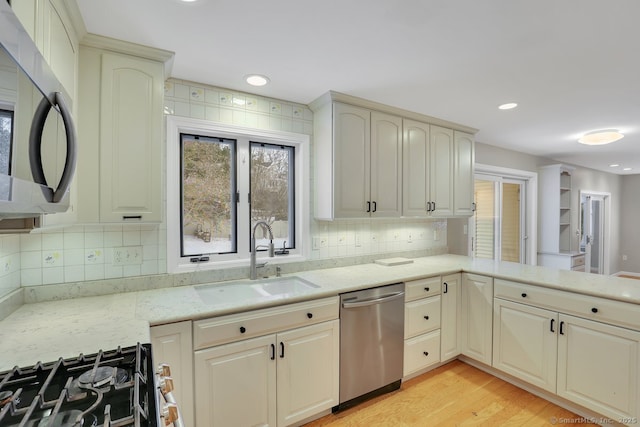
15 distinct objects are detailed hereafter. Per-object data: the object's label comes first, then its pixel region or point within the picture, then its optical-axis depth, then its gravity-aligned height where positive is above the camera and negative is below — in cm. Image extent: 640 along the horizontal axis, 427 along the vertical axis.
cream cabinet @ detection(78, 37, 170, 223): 162 +42
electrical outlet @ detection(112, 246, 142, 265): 195 -27
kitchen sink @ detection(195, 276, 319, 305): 213 -55
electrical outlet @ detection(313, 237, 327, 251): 271 -26
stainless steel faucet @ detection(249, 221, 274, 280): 233 -27
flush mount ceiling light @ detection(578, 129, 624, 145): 315 +78
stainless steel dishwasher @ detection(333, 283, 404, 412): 210 -91
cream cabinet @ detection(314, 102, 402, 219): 247 +40
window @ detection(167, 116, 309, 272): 216 +16
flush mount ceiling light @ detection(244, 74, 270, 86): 210 +92
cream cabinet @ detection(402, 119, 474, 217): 288 +42
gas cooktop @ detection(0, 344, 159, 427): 76 -51
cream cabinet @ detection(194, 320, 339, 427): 165 -96
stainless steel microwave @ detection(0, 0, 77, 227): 61 +20
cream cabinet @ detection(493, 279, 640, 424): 189 -91
